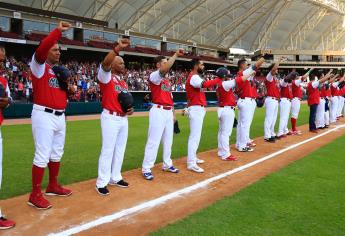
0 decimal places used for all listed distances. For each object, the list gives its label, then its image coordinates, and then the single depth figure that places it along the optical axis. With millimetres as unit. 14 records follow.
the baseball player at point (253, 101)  9922
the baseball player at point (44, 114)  4805
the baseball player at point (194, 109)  7152
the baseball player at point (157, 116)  6520
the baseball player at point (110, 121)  5496
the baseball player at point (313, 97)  13781
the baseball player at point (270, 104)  11164
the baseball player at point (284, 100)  12055
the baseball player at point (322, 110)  14625
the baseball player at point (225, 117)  8312
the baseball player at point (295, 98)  12888
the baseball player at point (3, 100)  4129
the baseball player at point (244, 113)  9562
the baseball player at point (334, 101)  16886
